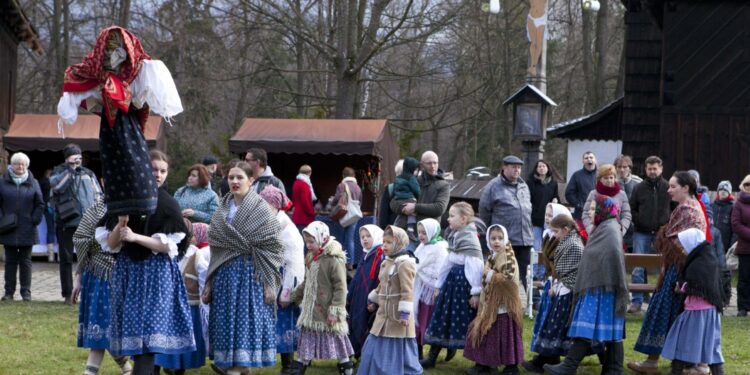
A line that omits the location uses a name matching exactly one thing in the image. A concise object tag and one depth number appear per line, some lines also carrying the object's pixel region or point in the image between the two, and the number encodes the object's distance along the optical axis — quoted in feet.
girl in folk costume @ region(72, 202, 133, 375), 24.84
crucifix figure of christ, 58.13
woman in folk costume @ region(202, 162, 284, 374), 25.98
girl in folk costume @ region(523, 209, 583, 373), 29.78
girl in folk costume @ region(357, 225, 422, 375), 27.30
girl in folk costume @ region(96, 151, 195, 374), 22.82
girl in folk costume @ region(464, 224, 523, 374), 29.27
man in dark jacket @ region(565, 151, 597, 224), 44.68
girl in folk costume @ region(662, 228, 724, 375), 28.37
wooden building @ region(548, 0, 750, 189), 61.57
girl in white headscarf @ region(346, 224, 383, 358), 29.99
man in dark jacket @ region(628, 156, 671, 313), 41.68
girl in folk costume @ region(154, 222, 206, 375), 26.68
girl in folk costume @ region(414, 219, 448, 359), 32.01
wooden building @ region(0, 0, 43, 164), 84.02
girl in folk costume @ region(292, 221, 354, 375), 28.17
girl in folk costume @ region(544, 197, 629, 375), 28.32
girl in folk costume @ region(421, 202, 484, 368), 30.45
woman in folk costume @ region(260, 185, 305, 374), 28.43
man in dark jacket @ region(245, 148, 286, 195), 33.91
